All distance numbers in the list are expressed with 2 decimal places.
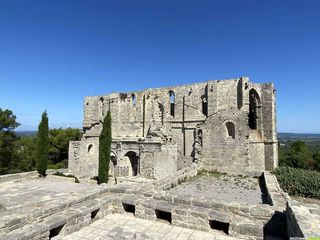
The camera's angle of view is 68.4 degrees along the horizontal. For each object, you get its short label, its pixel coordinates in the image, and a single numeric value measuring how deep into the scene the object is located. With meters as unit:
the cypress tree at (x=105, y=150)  19.48
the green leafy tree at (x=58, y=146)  34.16
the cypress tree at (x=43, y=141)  21.41
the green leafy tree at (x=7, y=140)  25.91
